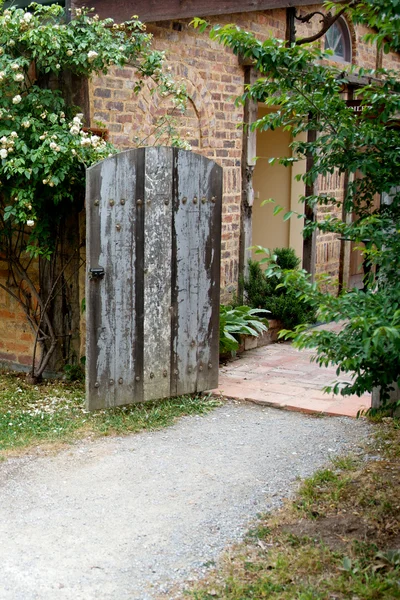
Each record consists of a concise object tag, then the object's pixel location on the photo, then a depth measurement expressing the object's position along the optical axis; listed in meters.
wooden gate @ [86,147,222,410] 6.30
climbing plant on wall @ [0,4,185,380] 6.43
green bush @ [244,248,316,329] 9.14
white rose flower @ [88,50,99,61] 6.45
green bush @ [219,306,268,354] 8.05
